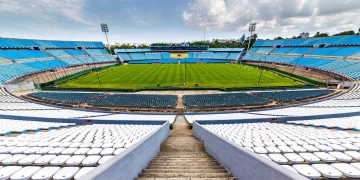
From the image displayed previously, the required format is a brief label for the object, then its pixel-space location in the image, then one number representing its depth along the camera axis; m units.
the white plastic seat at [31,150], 4.82
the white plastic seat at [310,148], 4.88
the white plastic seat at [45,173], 3.37
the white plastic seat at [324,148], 4.84
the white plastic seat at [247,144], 5.68
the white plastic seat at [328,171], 3.41
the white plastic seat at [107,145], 5.50
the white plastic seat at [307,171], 3.41
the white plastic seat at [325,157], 4.13
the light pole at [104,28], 73.77
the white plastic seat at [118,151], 4.81
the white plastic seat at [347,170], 3.39
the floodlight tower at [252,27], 73.39
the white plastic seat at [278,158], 4.12
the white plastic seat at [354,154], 4.26
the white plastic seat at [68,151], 4.74
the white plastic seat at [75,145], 5.56
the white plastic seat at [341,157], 4.11
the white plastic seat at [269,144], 5.58
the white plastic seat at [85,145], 5.55
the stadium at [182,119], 4.20
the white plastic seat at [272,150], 4.83
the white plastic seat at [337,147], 4.82
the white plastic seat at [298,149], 4.84
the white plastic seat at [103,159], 4.12
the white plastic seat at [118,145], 5.50
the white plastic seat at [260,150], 4.84
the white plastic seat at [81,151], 4.73
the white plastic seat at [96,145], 5.53
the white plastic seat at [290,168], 3.65
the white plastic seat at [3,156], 4.35
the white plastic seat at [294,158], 4.12
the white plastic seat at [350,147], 4.88
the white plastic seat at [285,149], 4.80
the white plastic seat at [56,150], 4.80
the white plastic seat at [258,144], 5.62
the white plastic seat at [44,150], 4.82
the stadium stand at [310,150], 3.65
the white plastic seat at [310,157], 4.12
